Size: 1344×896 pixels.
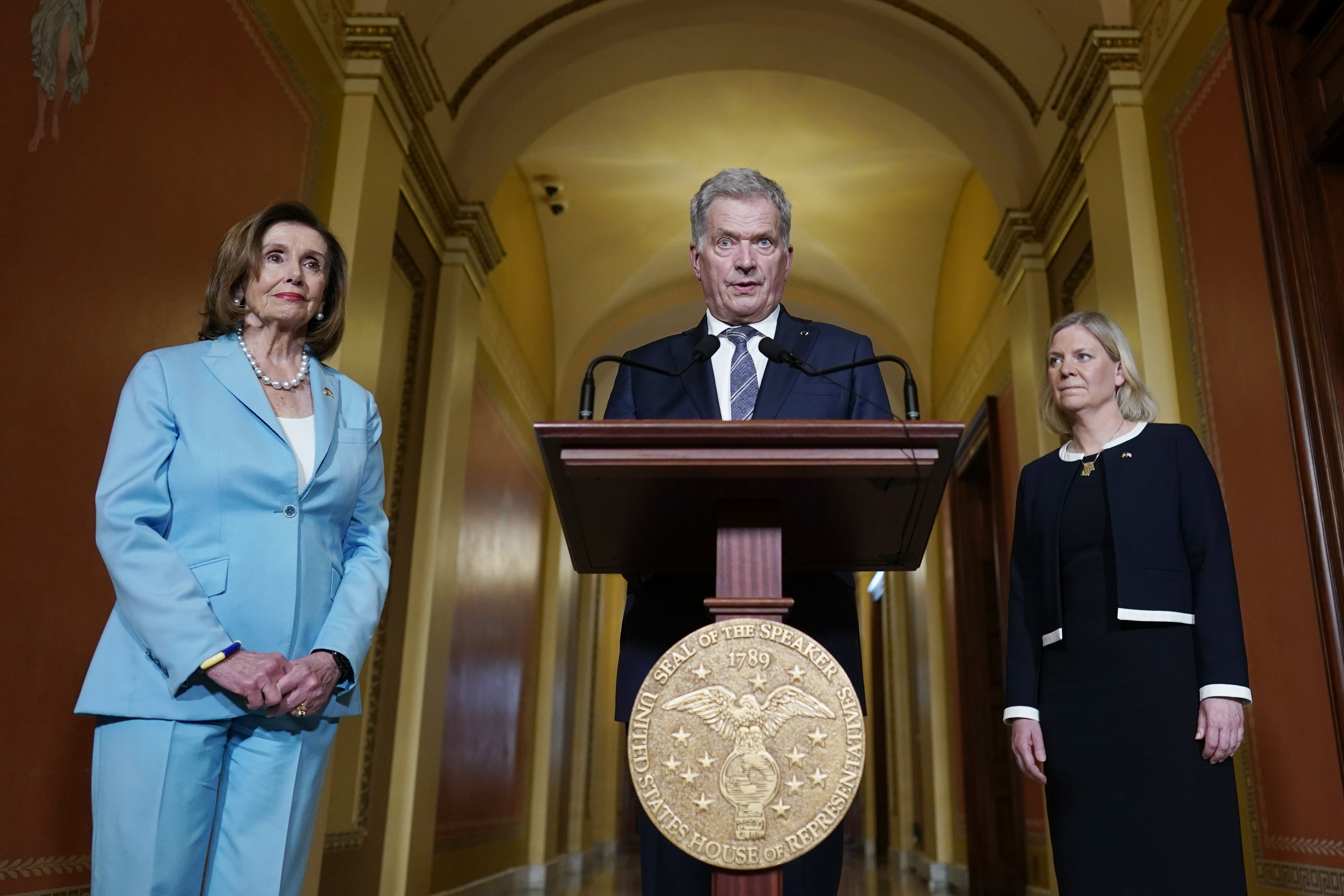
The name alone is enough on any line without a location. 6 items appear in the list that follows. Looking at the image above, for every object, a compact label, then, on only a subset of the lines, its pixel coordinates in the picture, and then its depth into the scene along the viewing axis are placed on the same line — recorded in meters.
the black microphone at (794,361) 1.47
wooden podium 1.29
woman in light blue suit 1.53
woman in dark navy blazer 1.98
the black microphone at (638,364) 1.50
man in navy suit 1.50
